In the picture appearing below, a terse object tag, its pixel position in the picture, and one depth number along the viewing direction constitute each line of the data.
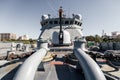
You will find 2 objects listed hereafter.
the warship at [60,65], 2.62
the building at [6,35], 64.67
